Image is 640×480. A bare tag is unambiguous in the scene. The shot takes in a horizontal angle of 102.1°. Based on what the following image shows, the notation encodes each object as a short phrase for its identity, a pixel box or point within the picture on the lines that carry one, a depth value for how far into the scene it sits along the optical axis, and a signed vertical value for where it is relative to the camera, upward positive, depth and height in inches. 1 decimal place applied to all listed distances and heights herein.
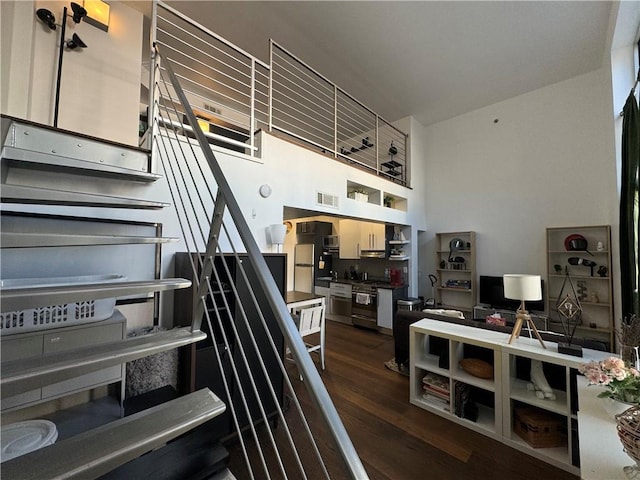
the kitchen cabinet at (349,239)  226.7 +10.1
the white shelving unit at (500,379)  72.8 -43.3
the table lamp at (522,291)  82.4 -12.2
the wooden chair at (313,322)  121.0 -34.8
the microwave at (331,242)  249.3 +7.7
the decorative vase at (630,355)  62.6 -24.4
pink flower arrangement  51.9 -25.3
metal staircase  26.3 -14.1
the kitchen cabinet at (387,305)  184.1 -39.2
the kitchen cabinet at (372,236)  211.6 +12.3
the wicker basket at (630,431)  42.6 -29.8
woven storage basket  75.2 -51.8
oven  193.3 -42.5
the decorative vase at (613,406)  55.2 -33.2
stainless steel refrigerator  261.4 -18.1
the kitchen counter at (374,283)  192.9 -26.2
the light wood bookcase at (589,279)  142.8 -14.6
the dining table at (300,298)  124.0 -24.4
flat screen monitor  165.5 -30.1
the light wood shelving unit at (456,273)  191.9 -16.2
